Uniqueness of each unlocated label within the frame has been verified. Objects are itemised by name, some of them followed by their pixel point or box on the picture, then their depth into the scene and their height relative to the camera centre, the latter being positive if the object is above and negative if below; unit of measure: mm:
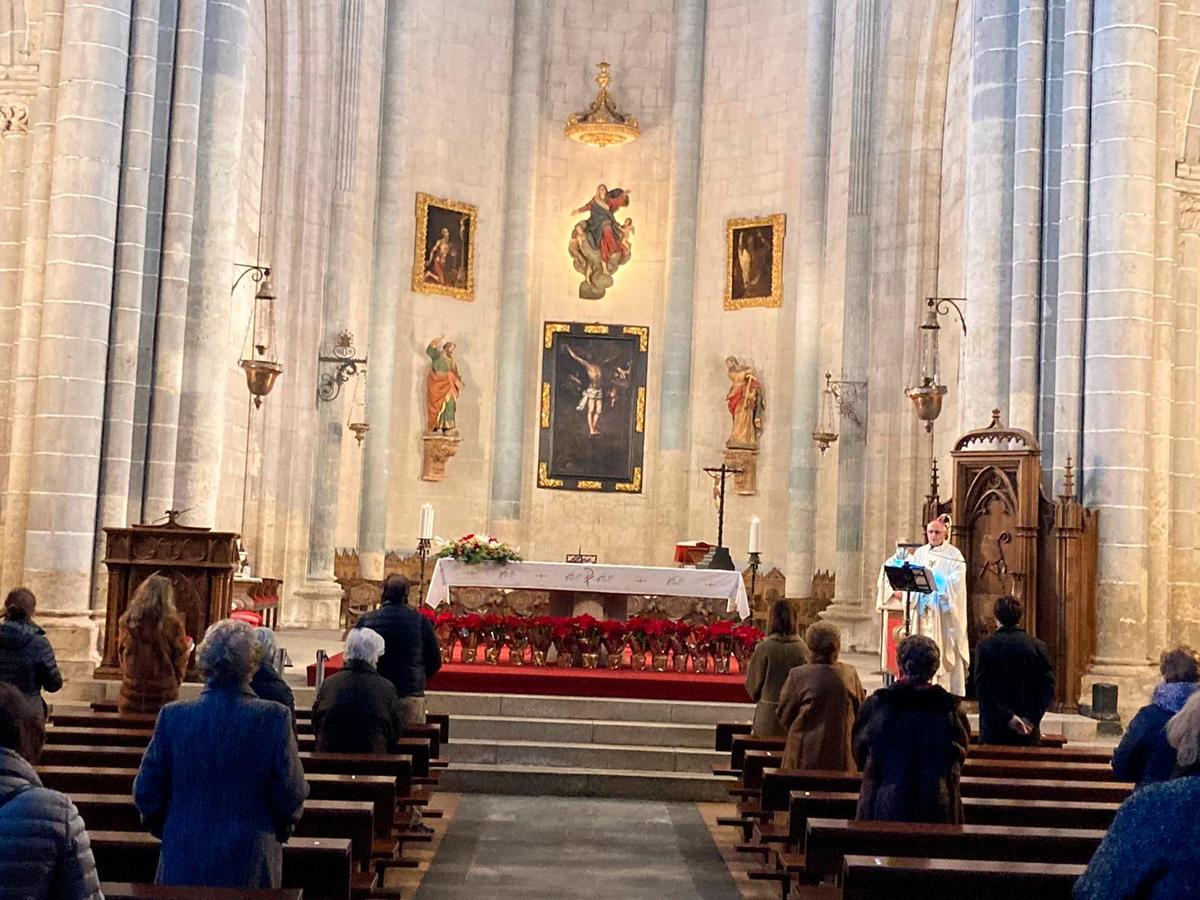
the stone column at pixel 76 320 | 13008 +1739
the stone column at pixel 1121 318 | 13133 +2187
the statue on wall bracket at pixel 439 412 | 23547 +1954
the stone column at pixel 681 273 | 24578 +4458
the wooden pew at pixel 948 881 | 4891 -1001
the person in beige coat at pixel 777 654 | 8945 -559
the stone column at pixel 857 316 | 21078 +3369
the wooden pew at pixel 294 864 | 5125 -1102
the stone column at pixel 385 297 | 22547 +3544
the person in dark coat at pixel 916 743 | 6098 -711
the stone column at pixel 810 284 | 22453 +4021
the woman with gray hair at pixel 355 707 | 7504 -822
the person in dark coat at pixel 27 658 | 7461 -655
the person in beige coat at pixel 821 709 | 7867 -768
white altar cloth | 14906 -306
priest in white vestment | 11867 -353
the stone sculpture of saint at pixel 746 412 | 23750 +2190
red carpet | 12633 -1122
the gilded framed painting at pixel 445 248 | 23891 +4549
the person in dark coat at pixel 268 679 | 6531 -613
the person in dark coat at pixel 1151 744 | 5691 -630
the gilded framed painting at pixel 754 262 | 23922 +4567
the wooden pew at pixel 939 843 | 5629 -1016
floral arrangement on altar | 15039 -87
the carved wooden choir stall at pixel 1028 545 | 12953 +191
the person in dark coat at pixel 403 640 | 8836 -575
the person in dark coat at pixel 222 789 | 4730 -789
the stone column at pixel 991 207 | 14664 +3404
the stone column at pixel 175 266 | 13758 +2345
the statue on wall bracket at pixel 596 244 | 25281 +4936
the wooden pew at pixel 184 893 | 4344 -1027
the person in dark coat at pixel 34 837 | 3102 -631
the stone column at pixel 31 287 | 13352 +2065
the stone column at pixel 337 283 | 21484 +3522
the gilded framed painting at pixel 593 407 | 24938 +2262
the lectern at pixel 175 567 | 12289 -300
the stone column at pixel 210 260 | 14336 +2520
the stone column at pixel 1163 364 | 13578 +1879
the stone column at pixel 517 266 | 24375 +4423
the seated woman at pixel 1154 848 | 3059 -545
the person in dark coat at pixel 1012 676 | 8602 -609
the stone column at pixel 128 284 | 13398 +2119
